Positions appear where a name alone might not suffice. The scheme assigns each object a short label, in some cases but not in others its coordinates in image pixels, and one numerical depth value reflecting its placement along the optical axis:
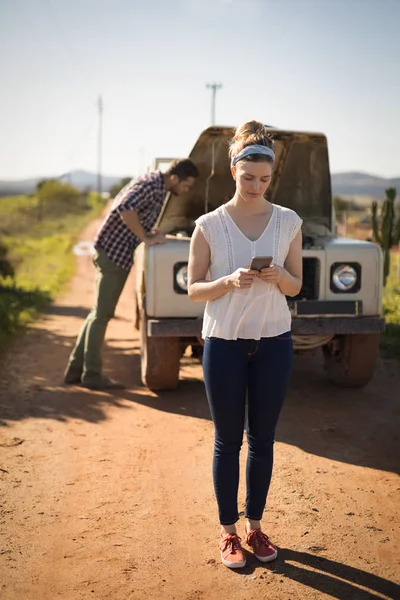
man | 5.75
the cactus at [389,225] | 14.72
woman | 3.09
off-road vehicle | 5.53
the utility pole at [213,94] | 46.31
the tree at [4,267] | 12.44
